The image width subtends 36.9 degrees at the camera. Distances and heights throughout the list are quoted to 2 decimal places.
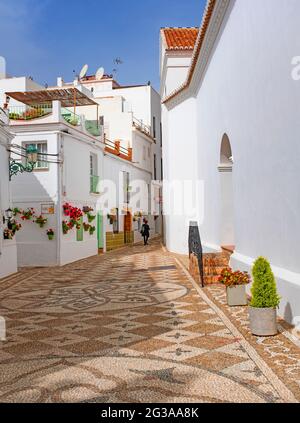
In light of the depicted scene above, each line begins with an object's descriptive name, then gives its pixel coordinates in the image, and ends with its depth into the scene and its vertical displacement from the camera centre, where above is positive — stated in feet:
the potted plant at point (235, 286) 25.73 -4.50
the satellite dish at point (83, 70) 107.02 +34.06
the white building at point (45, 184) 55.16 +3.48
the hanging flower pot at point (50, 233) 54.60 -2.62
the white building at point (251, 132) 21.20 +4.92
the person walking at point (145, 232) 86.53 -4.27
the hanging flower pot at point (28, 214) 55.16 -0.27
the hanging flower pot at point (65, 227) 55.88 -1.96
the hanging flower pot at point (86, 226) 63.74 -2.18
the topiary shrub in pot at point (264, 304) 19.22 -4.12
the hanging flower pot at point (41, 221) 54.80 -1.14
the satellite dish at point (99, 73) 119.03 +36.41
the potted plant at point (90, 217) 65.10 -0.90
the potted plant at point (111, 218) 76.14 -1.30
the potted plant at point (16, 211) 55.16 +0.13
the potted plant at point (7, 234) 44.04 -2.13
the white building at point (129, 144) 81.66 +14.86
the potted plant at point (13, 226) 45.06 -1.42
